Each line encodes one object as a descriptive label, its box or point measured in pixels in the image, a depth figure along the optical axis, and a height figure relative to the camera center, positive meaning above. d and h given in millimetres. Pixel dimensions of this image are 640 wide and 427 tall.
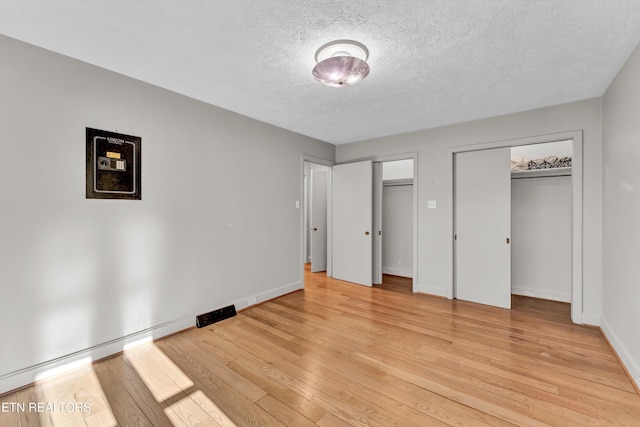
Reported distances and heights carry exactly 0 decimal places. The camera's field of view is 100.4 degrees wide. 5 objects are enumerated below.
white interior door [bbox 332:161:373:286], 4461 -156
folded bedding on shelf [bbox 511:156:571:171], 3709 +730
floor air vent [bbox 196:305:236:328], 2885 -1175
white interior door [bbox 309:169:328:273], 5453 -156
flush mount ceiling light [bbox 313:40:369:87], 1909 +1083
